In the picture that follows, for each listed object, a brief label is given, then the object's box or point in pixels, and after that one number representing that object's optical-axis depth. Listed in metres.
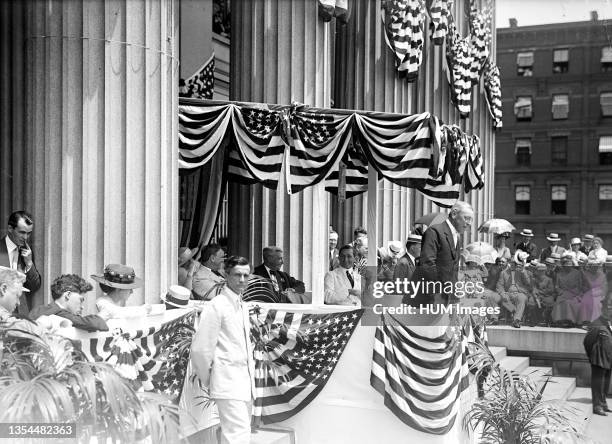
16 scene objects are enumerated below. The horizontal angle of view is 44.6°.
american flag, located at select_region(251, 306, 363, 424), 7.30
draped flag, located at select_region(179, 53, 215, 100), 15.49
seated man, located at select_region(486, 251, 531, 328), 13.06
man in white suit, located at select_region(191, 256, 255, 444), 5.72
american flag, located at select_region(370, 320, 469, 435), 7.11
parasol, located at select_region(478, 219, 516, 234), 18.97
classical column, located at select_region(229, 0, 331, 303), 11.30
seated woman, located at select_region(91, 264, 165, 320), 6.31
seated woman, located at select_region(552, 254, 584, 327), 13.58
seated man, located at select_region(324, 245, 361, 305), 9.69
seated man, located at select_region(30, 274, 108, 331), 5.64
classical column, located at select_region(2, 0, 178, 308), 7.36
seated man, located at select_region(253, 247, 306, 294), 9.56
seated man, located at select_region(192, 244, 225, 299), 8.80
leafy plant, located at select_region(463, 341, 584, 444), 6.43
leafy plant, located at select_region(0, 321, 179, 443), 3.79
